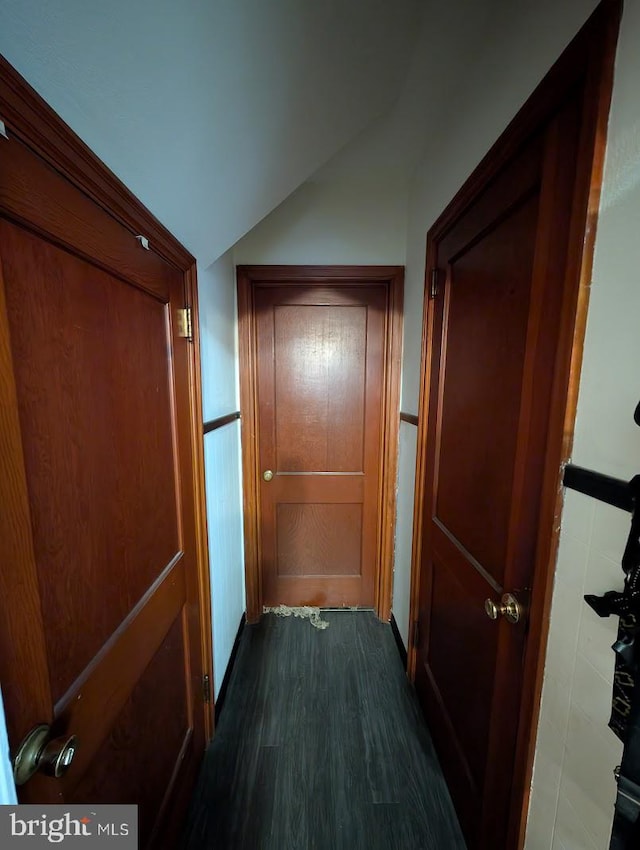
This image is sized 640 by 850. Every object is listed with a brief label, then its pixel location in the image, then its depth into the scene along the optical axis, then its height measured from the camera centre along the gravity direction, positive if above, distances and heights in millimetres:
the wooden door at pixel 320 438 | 1769 -333
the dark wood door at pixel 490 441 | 677 -164
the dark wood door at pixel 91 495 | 460 -226
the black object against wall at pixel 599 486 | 511 -179
